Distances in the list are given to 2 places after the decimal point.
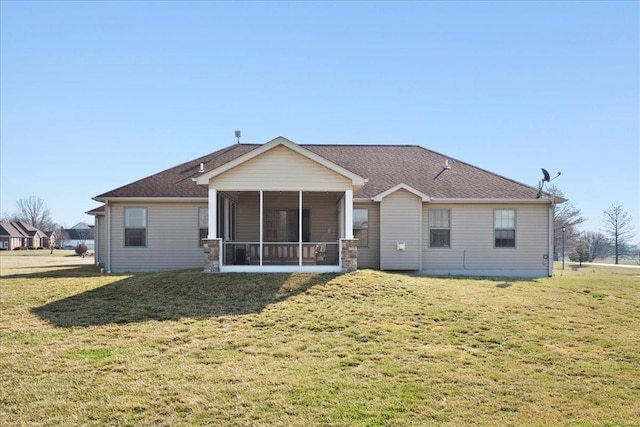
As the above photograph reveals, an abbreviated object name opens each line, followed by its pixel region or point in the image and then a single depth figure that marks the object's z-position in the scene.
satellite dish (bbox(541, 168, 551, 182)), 18.78
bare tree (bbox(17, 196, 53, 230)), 98.31
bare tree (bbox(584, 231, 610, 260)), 59.00
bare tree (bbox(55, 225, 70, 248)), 85.29
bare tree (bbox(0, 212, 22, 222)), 99.76
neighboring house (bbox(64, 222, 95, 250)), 94.86
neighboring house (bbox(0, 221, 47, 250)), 72.69
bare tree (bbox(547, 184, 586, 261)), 45.98
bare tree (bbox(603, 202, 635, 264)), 48.05
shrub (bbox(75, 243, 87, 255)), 44.62
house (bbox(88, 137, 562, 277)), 17.59
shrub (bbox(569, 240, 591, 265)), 35.09
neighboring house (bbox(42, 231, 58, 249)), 84.10
